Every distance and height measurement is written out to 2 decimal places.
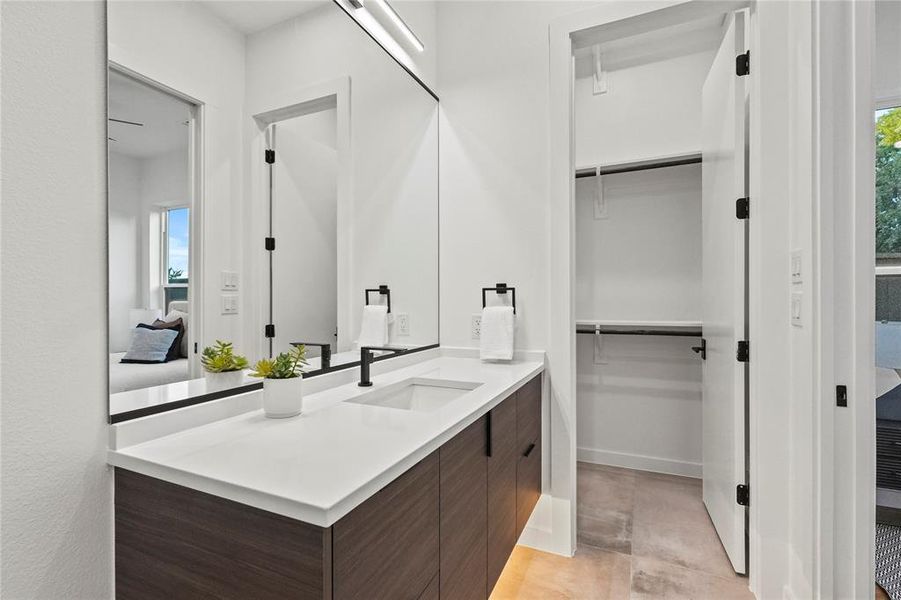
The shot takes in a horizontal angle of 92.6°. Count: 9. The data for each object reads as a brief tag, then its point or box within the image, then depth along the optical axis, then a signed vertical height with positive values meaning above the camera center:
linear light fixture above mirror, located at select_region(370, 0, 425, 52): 1.65 +1.12
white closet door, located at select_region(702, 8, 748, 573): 1.77 +0.05
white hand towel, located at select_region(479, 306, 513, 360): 1.93 -0.15
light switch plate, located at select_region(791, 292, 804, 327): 1.43 -0.03
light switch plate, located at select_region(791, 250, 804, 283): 1.42 +0.11
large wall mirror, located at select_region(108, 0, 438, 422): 0.94 +0.32
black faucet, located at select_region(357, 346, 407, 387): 1.49 -0.21
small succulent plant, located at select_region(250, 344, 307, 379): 1.12 -0.18
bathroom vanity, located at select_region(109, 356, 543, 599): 0.69 -0.38
